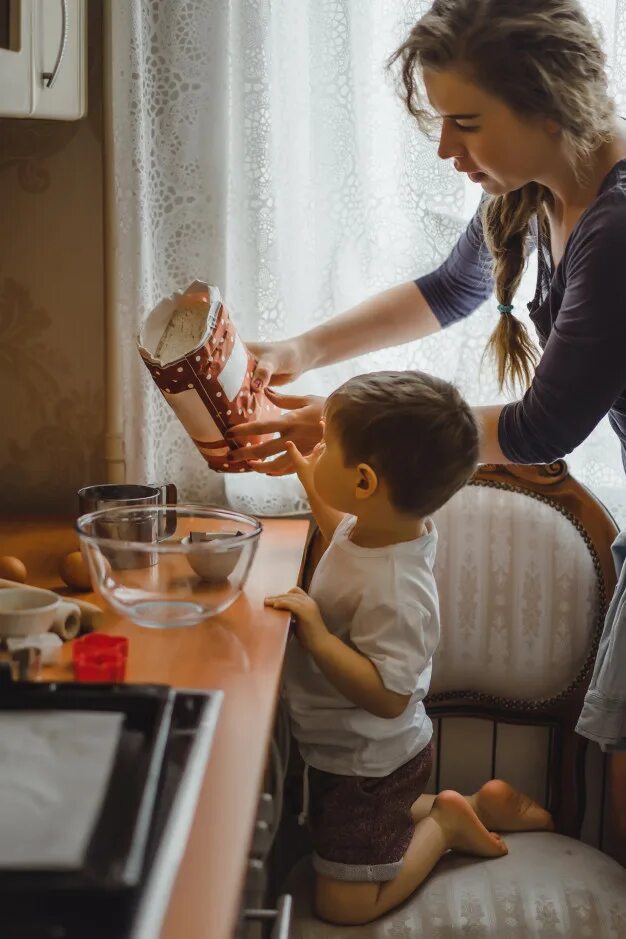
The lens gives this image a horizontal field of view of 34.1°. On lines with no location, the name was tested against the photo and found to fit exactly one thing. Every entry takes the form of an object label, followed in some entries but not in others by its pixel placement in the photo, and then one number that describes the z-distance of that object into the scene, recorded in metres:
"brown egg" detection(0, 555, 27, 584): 1.28
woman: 1.24
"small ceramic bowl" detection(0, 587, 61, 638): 1.01
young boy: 1.19
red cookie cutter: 0.94
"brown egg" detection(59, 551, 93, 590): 1.30
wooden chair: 1.59
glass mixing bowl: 1.07
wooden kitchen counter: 0.61
